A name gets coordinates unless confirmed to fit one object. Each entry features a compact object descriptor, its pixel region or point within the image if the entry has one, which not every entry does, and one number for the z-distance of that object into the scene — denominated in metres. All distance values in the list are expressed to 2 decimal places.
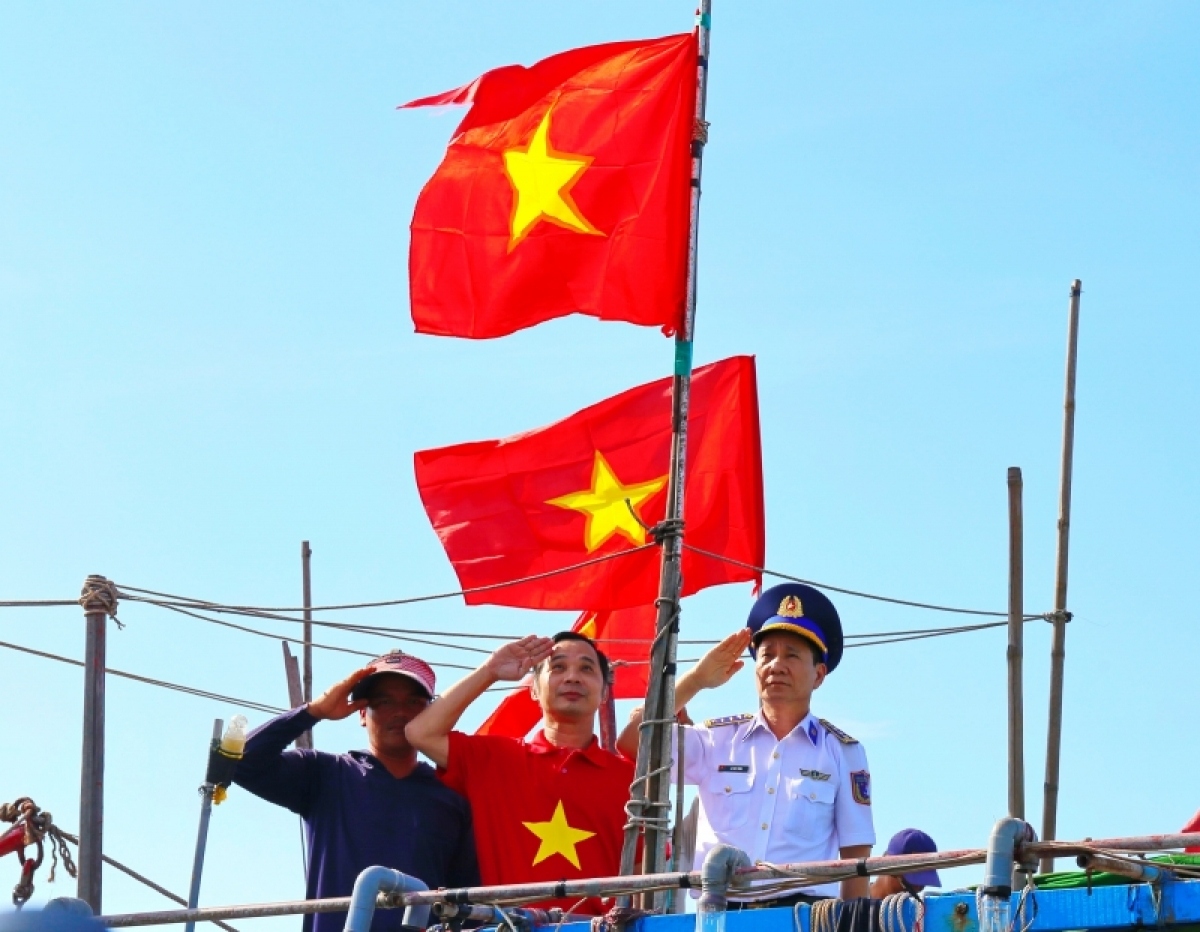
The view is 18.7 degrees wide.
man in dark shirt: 15.21
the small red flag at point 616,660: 21.55
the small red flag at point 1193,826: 15.54
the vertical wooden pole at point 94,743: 17.07
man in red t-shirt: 15.27
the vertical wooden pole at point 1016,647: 18.61
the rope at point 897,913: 11.49
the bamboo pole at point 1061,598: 19.57
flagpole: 14.90
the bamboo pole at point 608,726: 19.47
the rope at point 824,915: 11.82
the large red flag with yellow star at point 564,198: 19.16
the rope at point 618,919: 12.91
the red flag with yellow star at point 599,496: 20.31
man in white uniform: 14.63
